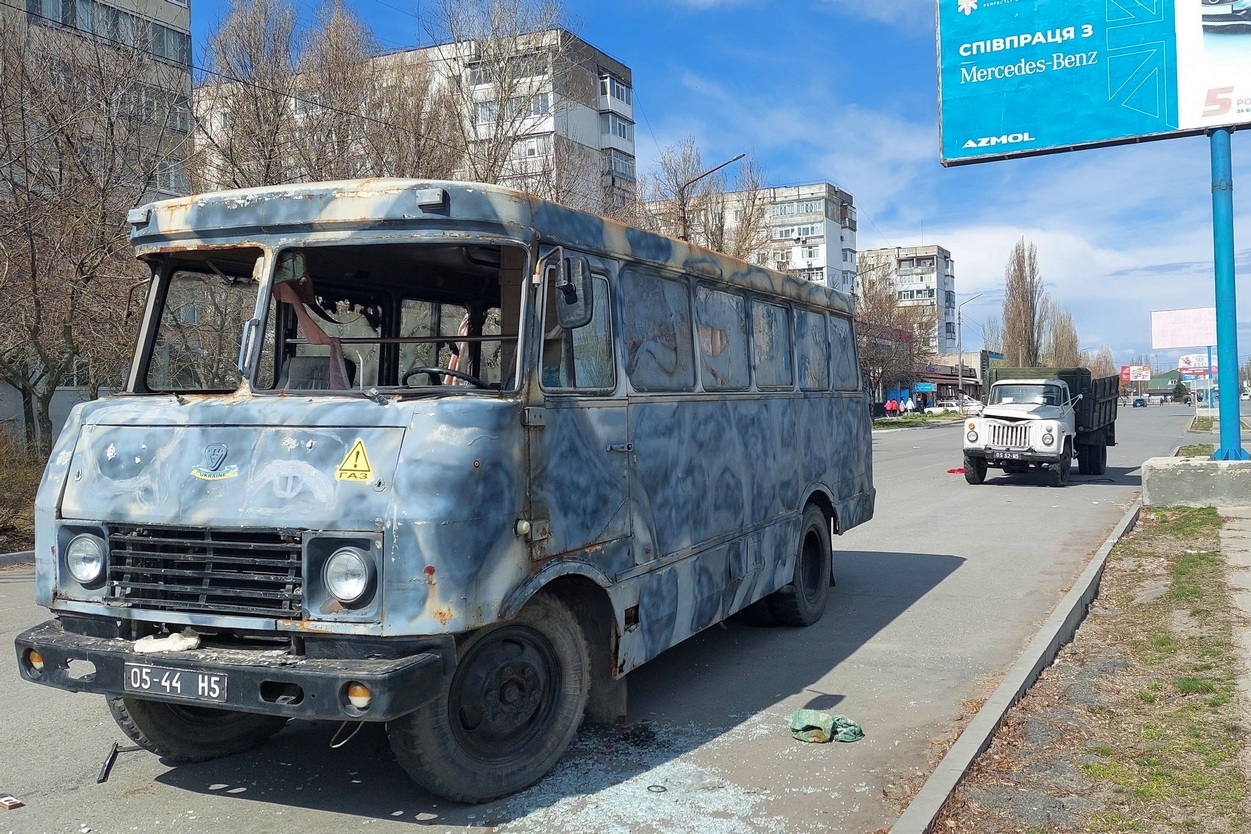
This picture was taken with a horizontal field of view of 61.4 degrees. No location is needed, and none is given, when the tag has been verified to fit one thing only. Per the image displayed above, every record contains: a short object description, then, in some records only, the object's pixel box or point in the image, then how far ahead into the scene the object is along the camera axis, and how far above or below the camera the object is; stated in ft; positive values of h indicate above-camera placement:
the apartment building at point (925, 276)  403.95 +45.33
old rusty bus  13.20 -1.02
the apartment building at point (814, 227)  298.15 +48.98
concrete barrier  47.75 -4.52
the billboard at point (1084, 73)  47.01 +14.65
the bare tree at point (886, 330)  195.00 +12.41
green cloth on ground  18.04 -5.74
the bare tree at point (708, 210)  111.04 +21.31
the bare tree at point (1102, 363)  463.91 +11.42
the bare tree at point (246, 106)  68.95 +20.48
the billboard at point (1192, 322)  111.96 +5.86
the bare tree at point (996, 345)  232.20 +11.06
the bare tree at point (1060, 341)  294.46 +13.98
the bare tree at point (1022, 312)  222.28 +16.66
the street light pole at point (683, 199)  100.67 +20.51
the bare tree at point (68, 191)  52.47 +12.29
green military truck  66.23 -2.33
